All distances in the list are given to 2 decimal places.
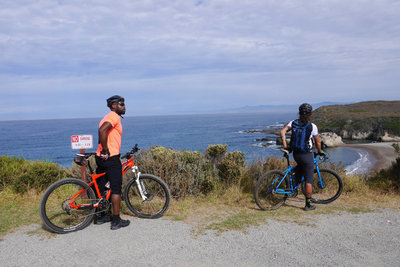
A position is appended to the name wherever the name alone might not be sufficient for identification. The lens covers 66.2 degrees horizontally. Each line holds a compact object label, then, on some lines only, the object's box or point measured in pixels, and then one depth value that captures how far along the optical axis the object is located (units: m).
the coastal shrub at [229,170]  7.55
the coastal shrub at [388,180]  7.57
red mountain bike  5.07
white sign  5.84
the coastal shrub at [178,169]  7.13
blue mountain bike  6.17
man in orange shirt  5.05
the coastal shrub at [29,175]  7.34
